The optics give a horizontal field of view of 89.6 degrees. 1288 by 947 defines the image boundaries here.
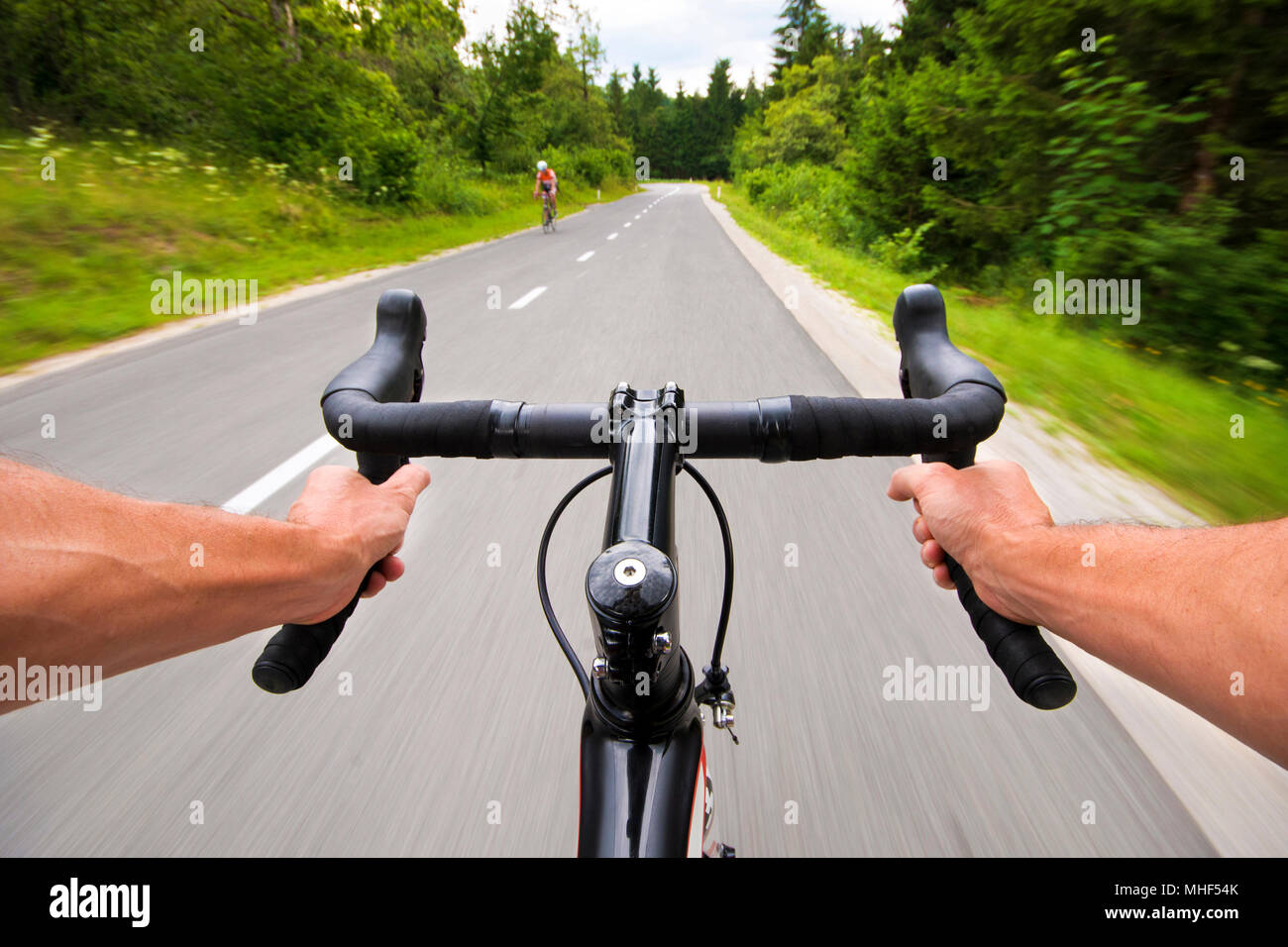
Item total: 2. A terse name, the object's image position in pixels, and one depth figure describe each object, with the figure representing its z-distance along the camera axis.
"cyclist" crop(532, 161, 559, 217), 20.67
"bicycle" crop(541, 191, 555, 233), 20.67
